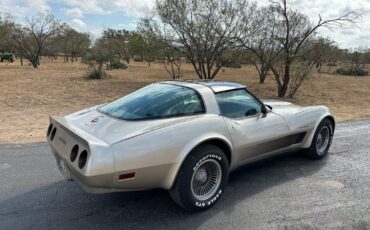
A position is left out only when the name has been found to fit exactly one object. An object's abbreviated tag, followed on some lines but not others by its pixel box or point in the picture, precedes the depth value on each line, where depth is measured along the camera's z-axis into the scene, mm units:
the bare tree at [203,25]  16438
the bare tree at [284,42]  14367
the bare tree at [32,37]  40684
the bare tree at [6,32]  39594
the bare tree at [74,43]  53250
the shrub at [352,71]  34844
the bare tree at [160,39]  18219
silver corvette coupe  2791
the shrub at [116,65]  34119
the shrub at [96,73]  21828
